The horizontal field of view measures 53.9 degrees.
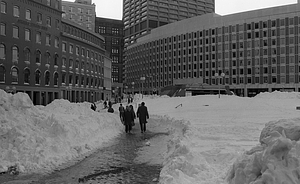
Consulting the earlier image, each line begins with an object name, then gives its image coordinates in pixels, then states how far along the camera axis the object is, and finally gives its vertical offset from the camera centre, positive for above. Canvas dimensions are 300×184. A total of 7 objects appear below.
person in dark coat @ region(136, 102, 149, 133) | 16.23 -1.11
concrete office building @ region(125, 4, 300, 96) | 72.19 +11.54
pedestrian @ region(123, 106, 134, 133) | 16.72 -1.42
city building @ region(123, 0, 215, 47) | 124.19 +35.75
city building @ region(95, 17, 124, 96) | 138.75 +25.68
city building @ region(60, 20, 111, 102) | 54.53 +6.19
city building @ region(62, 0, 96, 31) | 103.81 +29.97
